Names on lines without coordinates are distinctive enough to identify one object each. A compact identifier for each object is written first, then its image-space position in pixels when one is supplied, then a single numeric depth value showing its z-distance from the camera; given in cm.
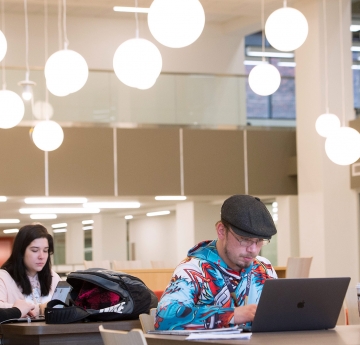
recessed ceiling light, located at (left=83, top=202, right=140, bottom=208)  1250
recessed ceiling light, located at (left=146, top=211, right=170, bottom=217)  1495
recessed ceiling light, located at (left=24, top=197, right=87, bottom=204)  1101
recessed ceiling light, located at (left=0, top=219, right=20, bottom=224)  1608
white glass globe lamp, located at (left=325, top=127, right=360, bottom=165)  811
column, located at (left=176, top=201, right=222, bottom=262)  1282
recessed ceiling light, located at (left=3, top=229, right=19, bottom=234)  1924
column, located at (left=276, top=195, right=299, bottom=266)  1167
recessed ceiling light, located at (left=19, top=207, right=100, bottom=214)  1331
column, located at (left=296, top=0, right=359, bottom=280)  1076
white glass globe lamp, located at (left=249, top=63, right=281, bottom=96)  665
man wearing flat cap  272
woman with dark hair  439
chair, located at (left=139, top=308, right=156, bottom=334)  292
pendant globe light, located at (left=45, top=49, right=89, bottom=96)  511
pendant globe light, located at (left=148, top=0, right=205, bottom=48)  400
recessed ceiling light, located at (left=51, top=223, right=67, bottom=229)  1841
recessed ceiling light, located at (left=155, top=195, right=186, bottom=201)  1138
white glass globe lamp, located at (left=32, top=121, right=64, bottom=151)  799
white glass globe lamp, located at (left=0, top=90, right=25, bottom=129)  672
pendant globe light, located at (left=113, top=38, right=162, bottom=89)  461
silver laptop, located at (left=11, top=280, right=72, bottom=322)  360
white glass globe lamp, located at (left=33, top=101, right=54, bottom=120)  1048
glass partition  1068
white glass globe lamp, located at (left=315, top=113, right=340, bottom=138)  884
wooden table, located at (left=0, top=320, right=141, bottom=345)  339
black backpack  347
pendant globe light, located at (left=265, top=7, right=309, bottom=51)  502
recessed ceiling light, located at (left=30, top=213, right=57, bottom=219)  1502
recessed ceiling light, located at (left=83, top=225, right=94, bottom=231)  1680
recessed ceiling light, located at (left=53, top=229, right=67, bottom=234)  1888
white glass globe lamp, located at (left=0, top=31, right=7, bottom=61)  488
